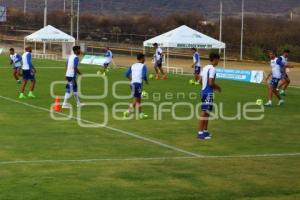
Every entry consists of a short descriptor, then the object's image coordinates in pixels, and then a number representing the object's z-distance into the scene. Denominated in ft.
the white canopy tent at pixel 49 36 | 180.24
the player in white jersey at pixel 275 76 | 77.92
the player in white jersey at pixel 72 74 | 71.15
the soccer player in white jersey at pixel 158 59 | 117.19
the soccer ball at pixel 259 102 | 79.20
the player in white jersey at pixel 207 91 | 51.39
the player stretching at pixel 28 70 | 81.05
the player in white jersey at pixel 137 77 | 63.36
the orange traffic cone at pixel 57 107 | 68.08
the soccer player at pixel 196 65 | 109.09
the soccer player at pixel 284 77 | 83.06
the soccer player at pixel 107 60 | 133.53
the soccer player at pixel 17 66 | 105.40
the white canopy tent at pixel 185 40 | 131.54
